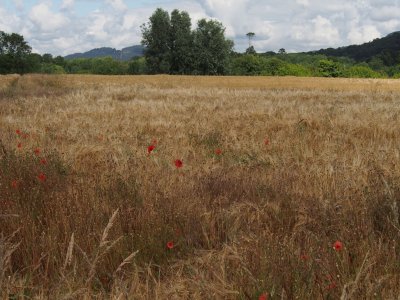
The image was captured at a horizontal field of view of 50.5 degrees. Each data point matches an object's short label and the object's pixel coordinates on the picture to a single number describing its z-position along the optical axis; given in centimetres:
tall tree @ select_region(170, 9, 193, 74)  7569
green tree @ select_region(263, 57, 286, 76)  9744
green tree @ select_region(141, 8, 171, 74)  7631
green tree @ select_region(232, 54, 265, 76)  9669
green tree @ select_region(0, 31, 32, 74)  8119
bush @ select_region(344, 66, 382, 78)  9606
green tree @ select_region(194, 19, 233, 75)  7481
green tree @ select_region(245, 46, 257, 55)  12825
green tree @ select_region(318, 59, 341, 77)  9462
